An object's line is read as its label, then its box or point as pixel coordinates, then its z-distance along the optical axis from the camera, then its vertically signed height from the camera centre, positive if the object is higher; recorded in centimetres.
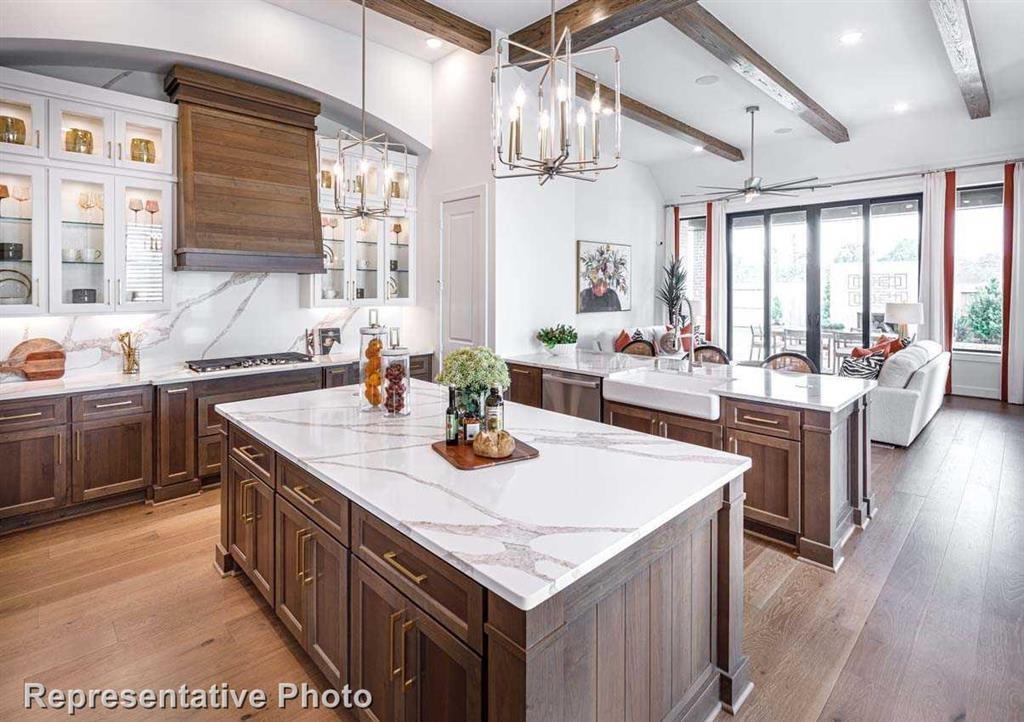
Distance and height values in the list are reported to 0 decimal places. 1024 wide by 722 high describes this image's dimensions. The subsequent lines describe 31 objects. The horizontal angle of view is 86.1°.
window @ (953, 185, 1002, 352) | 703 +112
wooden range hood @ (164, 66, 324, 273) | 383 +130
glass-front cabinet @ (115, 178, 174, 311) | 374 +76
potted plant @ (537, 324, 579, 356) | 445 +11
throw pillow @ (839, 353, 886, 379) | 552 -13
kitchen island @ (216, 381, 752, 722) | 119 -57
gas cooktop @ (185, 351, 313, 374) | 394 -8
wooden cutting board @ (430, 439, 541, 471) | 179 -35
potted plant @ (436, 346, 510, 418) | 198 -8
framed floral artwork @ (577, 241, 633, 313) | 826 +119
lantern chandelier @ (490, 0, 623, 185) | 189 +81
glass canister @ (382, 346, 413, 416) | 249 -14
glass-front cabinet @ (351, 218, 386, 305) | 488 +83
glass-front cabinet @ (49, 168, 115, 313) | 346 +72
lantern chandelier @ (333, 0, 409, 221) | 290 +129
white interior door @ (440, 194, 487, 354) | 455 +68
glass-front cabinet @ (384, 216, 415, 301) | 511 +89
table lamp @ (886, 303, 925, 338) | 674 +50
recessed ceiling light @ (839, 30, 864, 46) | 461 +271
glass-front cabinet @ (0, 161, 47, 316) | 333 +68
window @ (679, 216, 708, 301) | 953 +178
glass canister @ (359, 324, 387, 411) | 253 -8
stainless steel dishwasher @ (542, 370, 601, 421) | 378 -30
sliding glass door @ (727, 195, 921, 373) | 768 +121
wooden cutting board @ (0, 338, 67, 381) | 351 -6
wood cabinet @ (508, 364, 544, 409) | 428 -26
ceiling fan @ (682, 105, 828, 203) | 651 +201
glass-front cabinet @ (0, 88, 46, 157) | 329 +138
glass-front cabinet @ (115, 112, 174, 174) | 366 +143
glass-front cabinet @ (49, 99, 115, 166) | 340 +140
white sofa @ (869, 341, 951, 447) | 493 -40
